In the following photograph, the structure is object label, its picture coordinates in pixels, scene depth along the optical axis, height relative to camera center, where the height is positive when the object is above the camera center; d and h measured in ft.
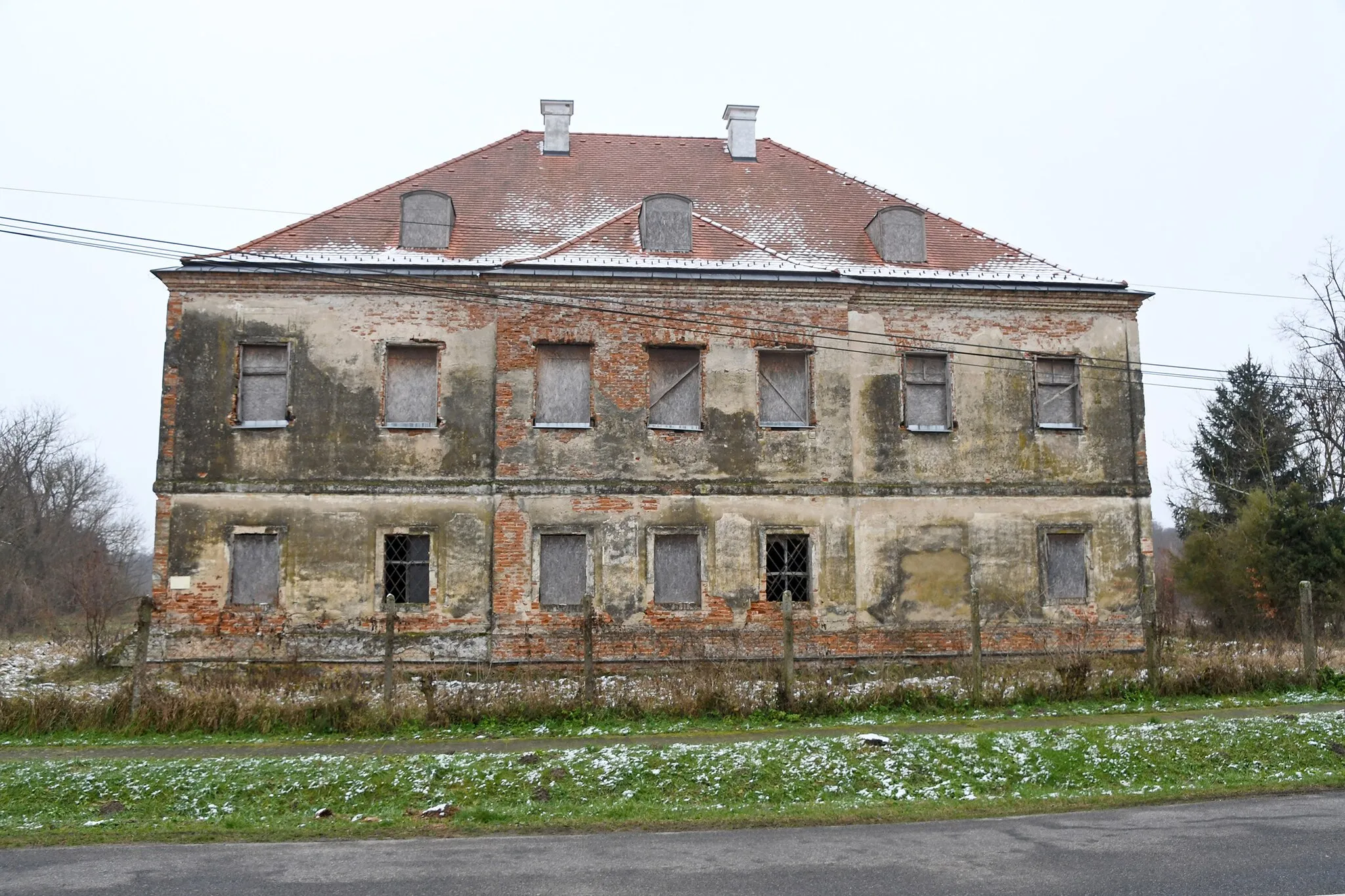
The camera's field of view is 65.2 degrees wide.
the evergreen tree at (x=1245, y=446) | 108.27 +15.85
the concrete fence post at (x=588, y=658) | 40.45 -2.41
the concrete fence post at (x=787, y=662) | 40.73 -2.55
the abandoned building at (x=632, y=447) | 58.85 +8.62
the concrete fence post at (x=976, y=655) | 42.93 -2.42
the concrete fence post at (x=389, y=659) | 40.42 -2.40
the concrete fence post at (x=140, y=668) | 39.37 -2.66
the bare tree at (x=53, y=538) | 119.75 +8.44
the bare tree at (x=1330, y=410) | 104.37 +18.85
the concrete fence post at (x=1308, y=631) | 46.62 -1.52
